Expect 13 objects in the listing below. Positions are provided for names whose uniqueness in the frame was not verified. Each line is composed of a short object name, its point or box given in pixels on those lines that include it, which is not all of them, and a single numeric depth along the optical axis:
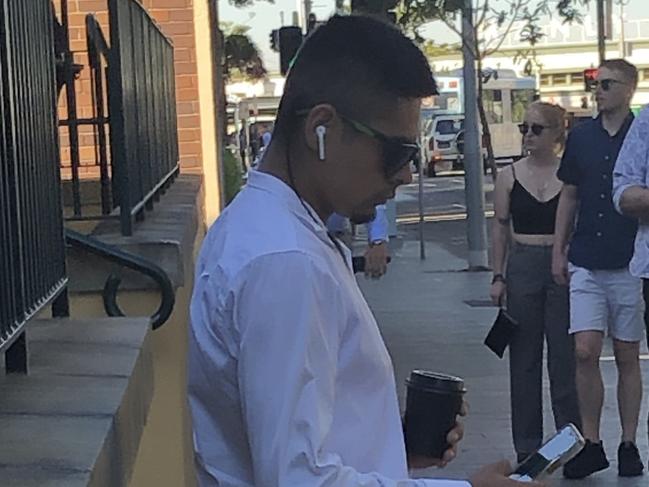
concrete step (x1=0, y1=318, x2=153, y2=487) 2.27
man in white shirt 2.16
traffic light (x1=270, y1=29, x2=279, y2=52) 14.02
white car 56.09
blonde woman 7.54
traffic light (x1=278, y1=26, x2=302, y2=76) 13.19
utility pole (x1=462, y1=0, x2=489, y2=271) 19.41
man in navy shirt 7.20
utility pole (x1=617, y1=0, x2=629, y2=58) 53.04
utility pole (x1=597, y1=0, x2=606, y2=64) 38.82
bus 56.88
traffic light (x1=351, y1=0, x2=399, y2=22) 13.38
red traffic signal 29.19
